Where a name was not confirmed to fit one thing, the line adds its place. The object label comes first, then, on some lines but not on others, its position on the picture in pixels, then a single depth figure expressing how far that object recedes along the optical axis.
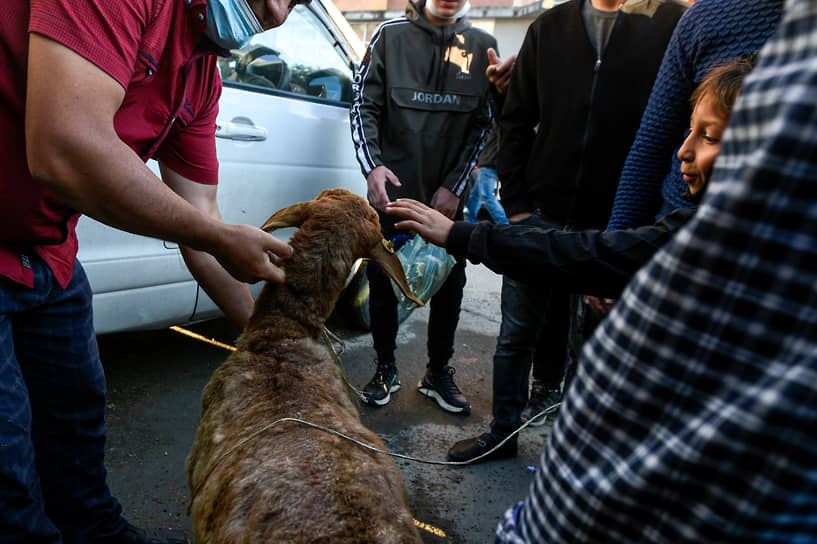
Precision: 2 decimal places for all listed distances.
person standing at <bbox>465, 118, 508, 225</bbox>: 3.56
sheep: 1.31
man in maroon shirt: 1.25
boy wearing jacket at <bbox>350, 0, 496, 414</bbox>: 3.57
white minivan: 2.98
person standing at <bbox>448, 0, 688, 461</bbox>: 2.89
